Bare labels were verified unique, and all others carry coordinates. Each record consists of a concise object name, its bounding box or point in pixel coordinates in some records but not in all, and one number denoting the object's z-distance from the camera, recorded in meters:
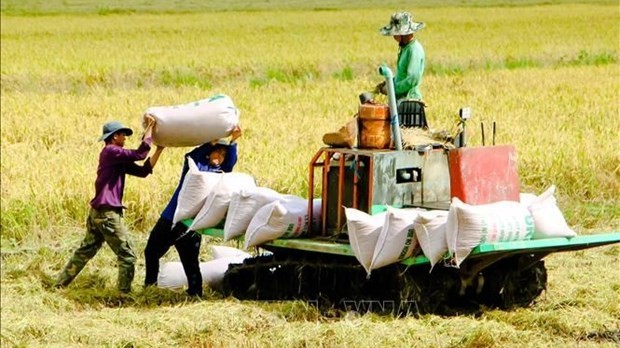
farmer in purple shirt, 18.30
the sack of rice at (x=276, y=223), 17.28
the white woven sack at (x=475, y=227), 15.63
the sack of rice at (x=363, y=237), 16.20
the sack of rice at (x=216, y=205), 18.00
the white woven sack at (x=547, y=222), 16.50
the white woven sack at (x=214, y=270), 18.92
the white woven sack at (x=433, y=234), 15.84
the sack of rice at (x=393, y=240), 16.03
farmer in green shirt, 18.20
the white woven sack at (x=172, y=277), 18.72
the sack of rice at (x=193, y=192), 18.17
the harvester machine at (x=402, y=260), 16.69
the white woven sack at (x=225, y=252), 19.94
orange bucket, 17.42
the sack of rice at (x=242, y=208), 17.75
